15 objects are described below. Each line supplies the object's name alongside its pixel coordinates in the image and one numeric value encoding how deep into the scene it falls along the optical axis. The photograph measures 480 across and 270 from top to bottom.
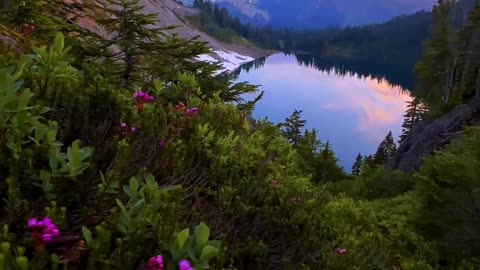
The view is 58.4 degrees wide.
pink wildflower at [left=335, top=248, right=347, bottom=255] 2.60
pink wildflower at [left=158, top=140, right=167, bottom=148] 2.65
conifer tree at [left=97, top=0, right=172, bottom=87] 8.62
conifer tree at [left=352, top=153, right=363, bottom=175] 45.96
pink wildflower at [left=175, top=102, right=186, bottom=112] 3.40
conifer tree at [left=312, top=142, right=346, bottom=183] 23.75
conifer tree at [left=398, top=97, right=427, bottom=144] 53.78
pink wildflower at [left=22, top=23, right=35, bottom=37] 3.81
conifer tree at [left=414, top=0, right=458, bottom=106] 45.56
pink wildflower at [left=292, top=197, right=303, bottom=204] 2.97
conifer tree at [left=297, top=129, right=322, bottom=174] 23.53
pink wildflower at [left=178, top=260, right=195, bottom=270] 1.45
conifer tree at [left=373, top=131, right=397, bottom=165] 50.06
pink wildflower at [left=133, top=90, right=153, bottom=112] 3.01
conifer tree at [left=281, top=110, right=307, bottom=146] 38.22
